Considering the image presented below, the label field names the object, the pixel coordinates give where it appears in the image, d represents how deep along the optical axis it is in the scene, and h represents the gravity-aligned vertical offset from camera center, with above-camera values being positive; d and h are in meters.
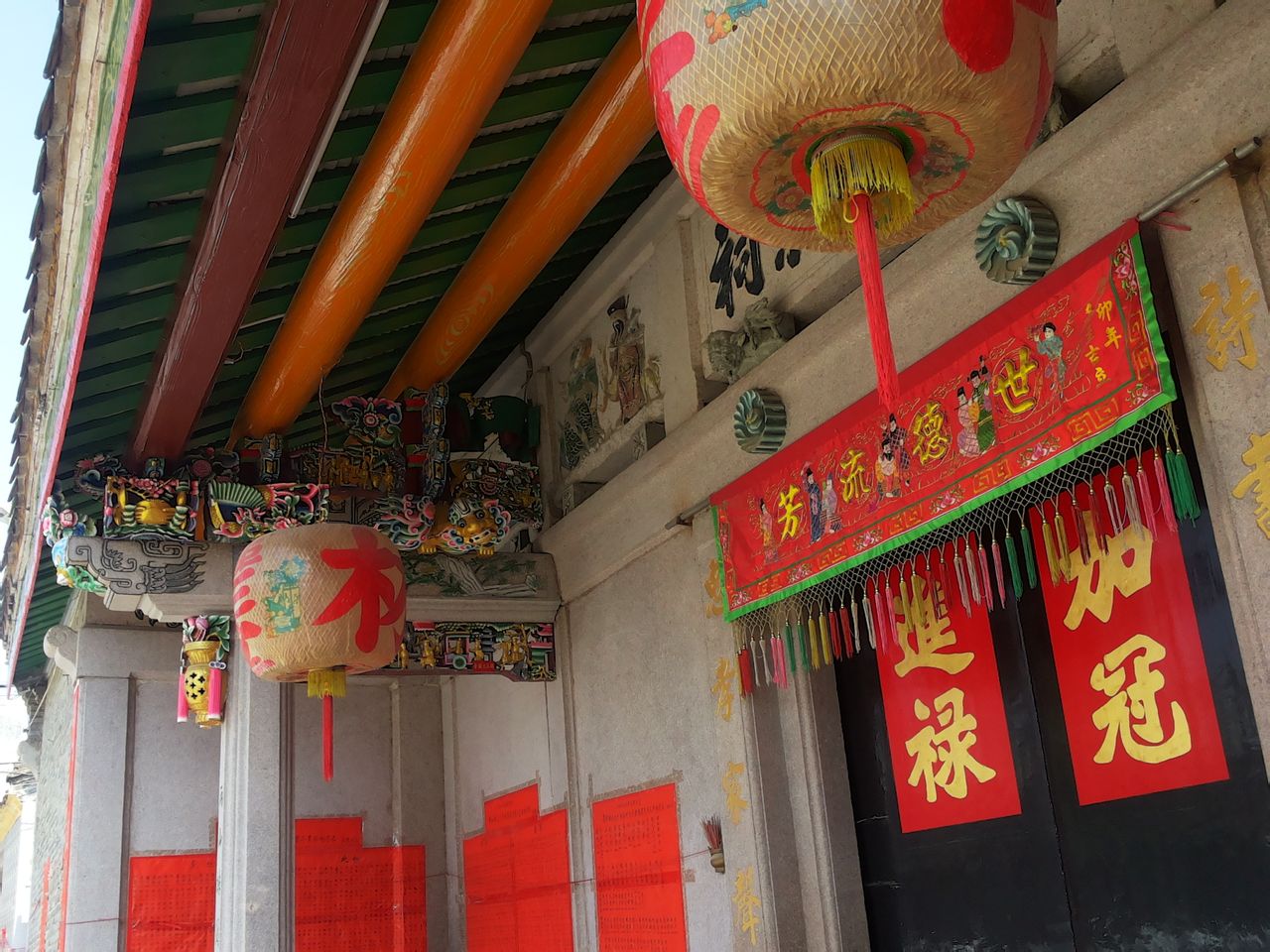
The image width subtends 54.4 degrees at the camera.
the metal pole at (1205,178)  2.85 +1.49
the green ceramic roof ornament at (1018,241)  3.40 +1.63
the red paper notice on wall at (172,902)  7.80 +0.16
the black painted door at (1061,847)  3.23 +0.01
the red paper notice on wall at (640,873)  5.34 +0.07
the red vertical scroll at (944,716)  4.10 +0.48
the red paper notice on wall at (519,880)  6.50 +0.11
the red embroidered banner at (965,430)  3.07 +1.20
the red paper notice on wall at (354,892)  8.17 +0.13
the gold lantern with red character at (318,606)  4.75 +1.14
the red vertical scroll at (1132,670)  3.37 +0.48
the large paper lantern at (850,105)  1.82 +1.12
